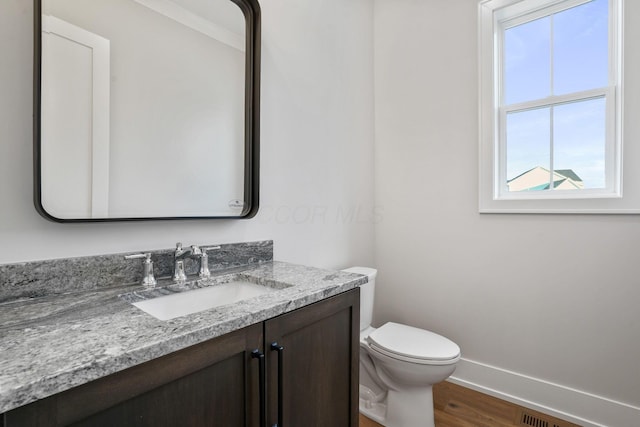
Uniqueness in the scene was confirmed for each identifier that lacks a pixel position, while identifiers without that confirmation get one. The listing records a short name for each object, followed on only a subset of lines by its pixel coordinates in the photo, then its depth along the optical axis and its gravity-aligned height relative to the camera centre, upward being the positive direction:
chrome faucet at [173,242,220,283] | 1.11 -0.18
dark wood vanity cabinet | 0.54 -0.39
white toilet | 1.44 -0.76
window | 1.60 +0.62
